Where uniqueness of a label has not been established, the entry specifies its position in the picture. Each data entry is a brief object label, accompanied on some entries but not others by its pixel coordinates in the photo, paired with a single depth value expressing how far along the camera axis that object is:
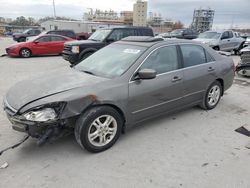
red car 12.18
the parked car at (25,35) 23.05
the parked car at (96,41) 9.02
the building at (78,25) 30.05
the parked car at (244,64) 7.82
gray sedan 2.70
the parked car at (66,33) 16.18
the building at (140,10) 80.27
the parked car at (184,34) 21.94
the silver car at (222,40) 13.46
